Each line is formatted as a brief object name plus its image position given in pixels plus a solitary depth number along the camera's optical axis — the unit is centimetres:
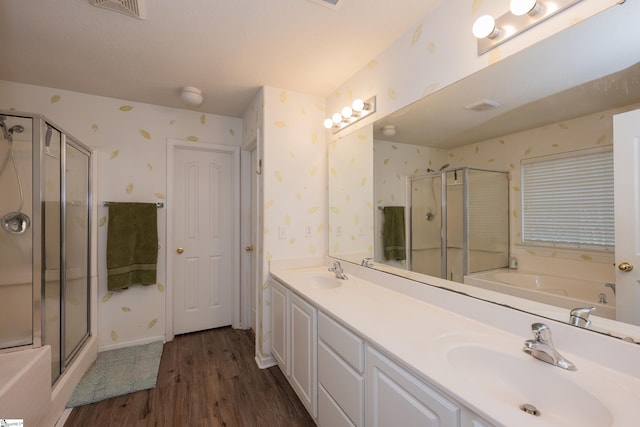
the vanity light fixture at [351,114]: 196
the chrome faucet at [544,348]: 87
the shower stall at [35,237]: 165
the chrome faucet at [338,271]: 208
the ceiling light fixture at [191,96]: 234
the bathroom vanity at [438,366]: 76
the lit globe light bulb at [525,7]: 102
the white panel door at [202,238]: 289
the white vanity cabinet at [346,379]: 85
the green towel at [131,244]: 249
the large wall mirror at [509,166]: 91
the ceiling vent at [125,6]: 139
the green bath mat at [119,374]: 194
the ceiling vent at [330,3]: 141
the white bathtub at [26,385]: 126
